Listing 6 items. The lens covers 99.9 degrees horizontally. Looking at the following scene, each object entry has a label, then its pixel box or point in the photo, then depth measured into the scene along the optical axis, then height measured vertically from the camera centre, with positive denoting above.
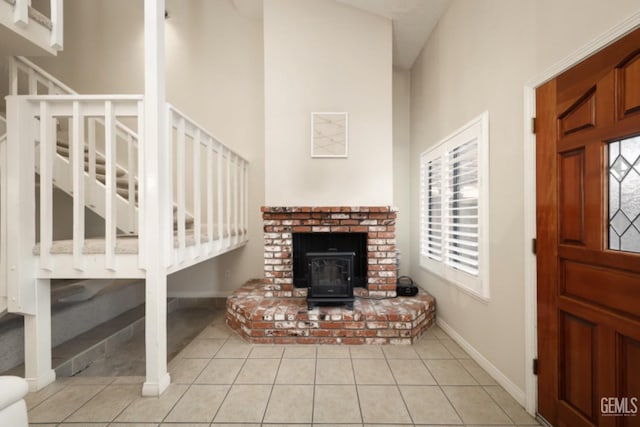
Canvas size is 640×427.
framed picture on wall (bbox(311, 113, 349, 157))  3.12 +0.94
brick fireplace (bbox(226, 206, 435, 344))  2.52 -0.93
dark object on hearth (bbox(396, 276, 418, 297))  3.07 -0.89
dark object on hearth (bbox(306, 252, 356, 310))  2.66 -0.66
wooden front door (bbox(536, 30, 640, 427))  1.13 -0.14
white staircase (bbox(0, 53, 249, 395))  1.82 -0.09
